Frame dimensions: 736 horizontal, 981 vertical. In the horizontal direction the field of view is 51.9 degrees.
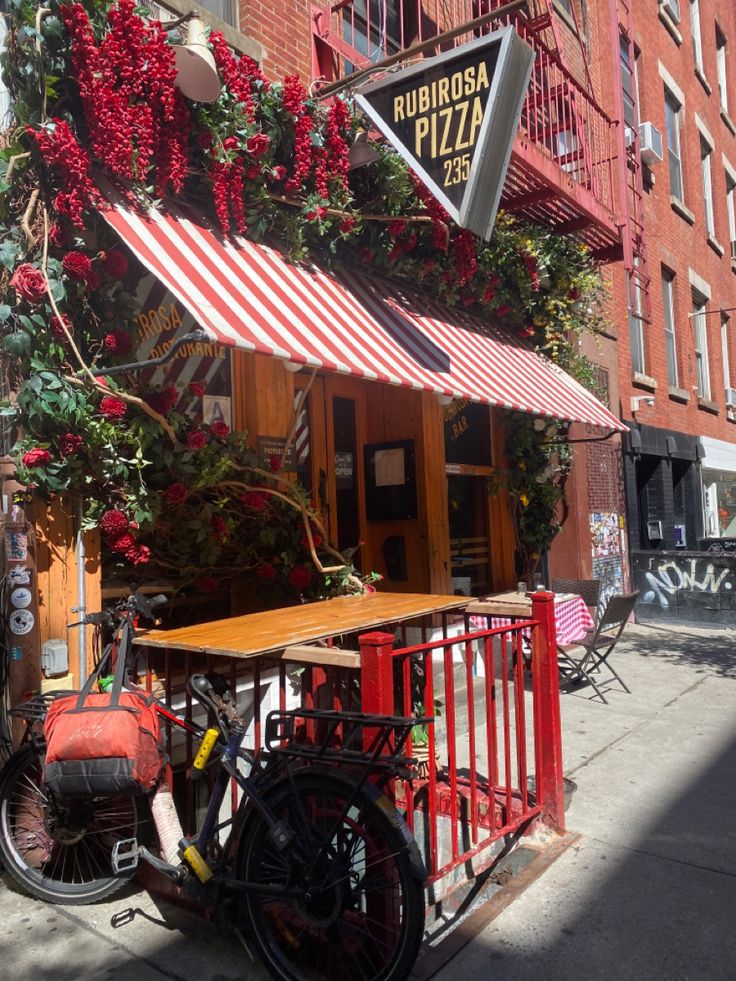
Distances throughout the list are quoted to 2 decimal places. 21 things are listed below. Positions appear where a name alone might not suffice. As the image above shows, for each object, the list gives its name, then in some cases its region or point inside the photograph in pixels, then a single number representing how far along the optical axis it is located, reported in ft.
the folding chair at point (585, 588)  29.43
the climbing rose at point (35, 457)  12.52
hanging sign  16.44
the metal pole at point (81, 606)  13.37
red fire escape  21.44
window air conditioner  42.50
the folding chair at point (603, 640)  22.41
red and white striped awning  12.90
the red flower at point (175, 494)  14.75
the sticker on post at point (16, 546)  12.18
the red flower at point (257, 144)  15.79
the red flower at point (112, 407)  13.37
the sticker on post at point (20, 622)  12.28
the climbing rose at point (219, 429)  15.83
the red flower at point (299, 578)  17.44
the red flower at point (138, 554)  14.35
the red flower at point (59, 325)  13.07
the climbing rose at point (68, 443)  12.95
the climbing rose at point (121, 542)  13.94
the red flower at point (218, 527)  16.12
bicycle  8.50
